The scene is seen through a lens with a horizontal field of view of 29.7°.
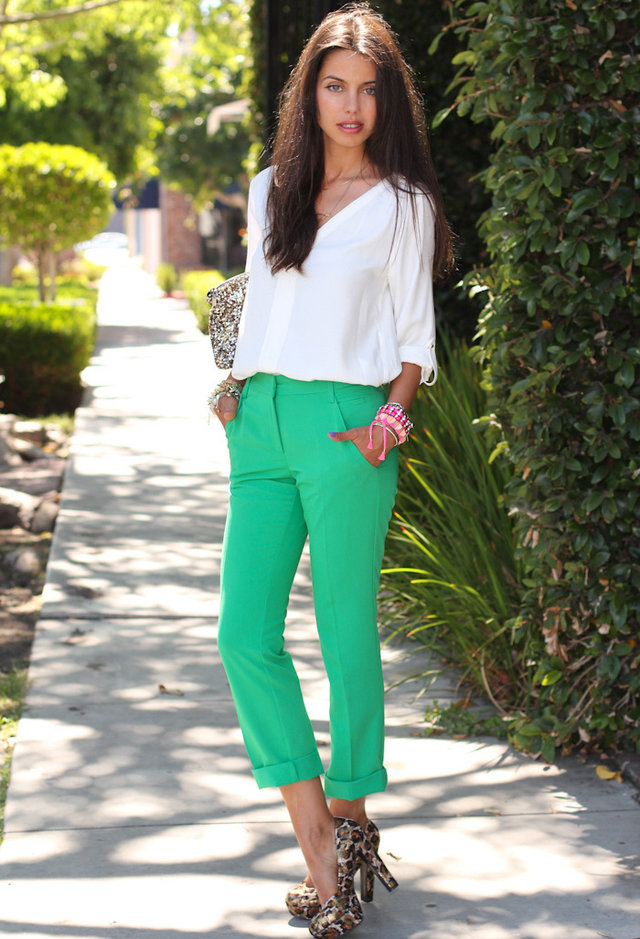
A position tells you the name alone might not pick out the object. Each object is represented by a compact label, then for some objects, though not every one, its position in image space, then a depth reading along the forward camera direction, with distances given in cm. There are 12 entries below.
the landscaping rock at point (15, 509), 751
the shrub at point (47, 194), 1591
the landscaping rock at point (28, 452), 991
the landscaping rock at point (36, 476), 859
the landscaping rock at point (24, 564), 638
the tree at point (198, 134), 3000
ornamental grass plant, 426
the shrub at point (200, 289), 2080
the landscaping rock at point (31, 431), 1064
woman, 270
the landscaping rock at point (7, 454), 944
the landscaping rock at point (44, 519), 747
